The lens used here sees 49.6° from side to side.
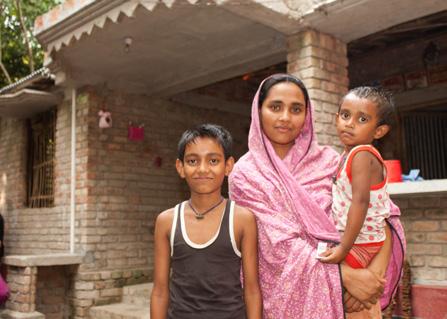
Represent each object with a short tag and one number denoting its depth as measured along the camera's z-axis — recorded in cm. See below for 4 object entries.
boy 173
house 419
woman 170
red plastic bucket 405
